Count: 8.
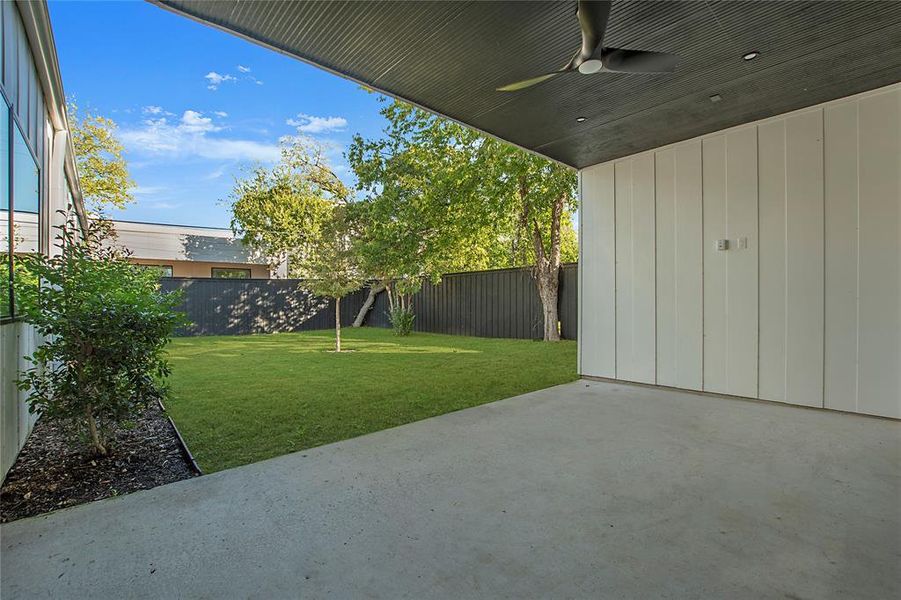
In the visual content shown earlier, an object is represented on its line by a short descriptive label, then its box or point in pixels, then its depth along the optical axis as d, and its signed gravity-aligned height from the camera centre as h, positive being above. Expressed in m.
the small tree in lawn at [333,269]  8.34 +0.63
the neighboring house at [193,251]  14.91 +1.84
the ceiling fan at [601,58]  2.35 +1.47
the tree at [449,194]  7.94 +2.07
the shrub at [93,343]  2.43 -0.24
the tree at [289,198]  14.16 +3.40
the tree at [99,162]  12.41 +4.16
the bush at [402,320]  11.13 -0.49
